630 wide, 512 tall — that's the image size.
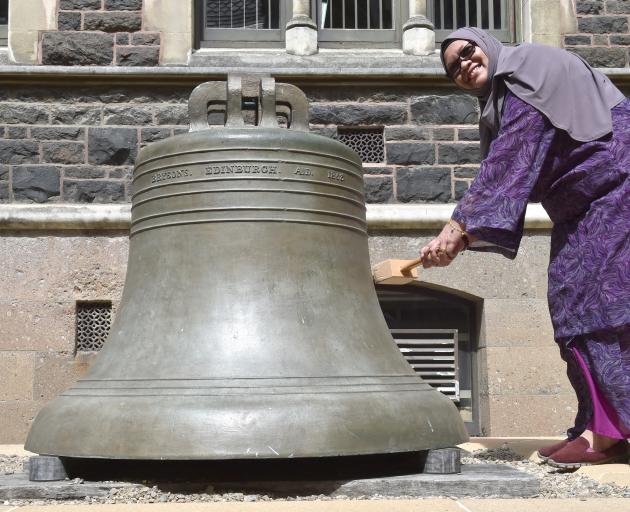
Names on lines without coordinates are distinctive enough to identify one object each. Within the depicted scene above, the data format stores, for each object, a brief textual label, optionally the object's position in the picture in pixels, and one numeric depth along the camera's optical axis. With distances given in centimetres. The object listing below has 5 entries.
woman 299
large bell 253
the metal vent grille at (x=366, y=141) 604
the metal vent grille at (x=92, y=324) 574
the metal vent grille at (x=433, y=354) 600
